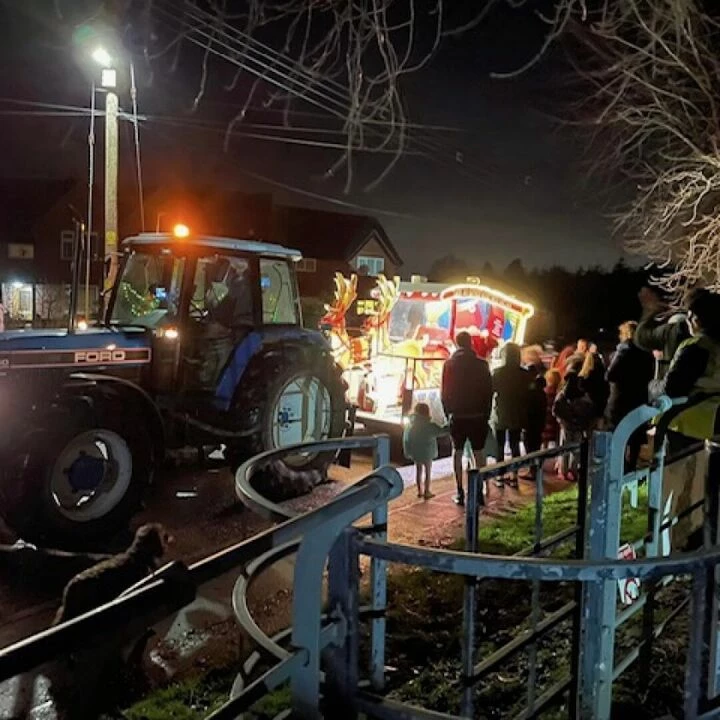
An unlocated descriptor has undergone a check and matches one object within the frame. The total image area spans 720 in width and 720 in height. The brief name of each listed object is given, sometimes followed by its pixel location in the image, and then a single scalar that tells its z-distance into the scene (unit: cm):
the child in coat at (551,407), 962
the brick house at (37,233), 4066
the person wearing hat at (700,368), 458
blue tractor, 665
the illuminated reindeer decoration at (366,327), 1370
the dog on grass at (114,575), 460
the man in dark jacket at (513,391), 843
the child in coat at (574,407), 844
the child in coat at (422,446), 816
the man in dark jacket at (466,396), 774
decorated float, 1242
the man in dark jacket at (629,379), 793
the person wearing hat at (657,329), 626
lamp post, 1261
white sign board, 394
